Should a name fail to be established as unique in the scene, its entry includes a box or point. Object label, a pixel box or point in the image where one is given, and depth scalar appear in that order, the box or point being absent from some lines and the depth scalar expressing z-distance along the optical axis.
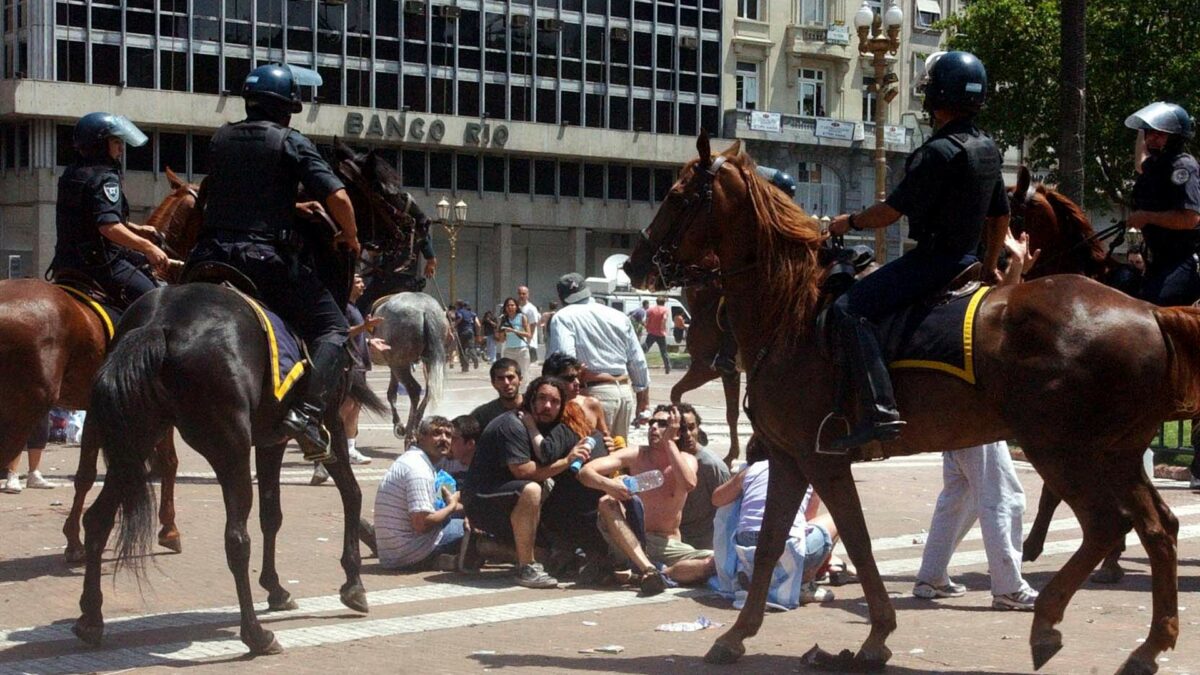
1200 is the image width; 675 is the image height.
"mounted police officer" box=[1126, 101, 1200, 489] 9.75
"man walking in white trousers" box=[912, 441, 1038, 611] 9.57
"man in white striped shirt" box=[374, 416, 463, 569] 11.12
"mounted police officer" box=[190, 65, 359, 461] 8.56
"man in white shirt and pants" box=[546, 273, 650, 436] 15.02
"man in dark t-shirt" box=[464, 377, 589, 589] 10.72
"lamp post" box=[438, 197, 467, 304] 42.62
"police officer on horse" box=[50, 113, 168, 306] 10.11
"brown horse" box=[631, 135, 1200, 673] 7.29
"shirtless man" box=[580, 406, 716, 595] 10.46
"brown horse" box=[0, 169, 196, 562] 9.92
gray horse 19.61
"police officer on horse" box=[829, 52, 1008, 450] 7.49
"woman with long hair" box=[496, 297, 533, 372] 26.38
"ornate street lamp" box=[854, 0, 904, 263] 25.39
